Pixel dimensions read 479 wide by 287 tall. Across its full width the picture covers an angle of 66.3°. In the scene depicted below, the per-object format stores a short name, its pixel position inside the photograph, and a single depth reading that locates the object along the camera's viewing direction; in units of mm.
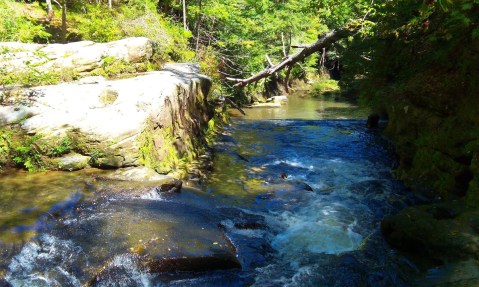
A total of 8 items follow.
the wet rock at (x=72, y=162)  6660
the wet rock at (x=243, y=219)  6376
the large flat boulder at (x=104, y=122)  6789
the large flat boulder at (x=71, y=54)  8052
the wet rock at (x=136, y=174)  6707
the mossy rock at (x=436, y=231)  4949
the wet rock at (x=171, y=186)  6582
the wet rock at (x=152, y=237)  4543
